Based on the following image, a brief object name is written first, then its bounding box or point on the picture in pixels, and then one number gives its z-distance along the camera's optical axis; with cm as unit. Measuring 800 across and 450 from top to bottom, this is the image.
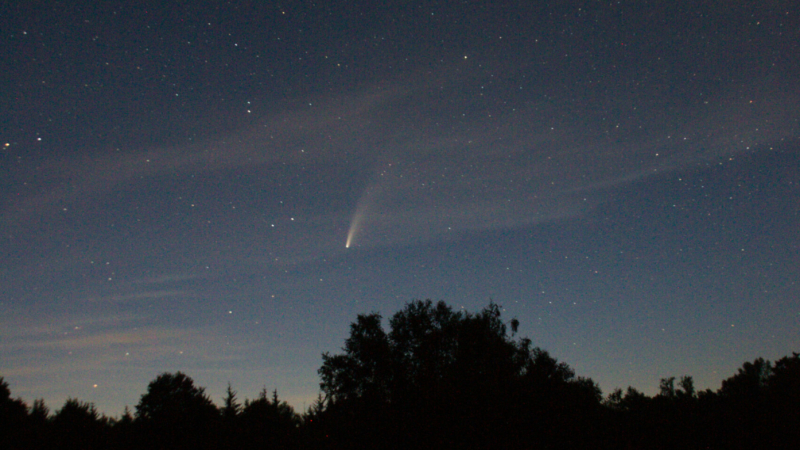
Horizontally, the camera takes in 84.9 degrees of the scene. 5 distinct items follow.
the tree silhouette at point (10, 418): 4062
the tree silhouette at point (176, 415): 4924
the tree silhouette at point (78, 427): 4529
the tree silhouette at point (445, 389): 1507
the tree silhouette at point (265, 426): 4257
